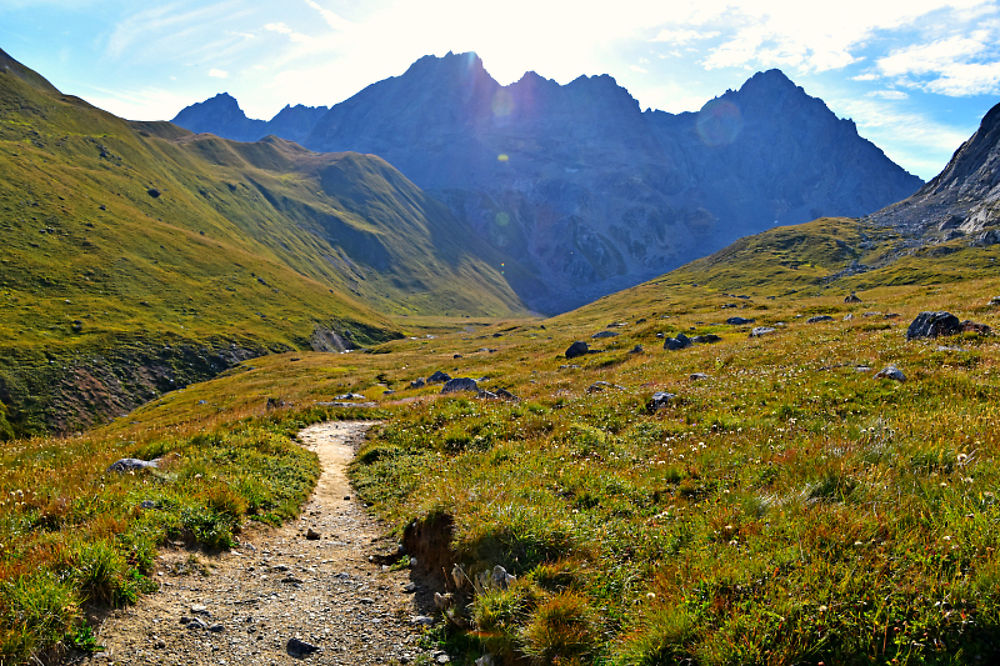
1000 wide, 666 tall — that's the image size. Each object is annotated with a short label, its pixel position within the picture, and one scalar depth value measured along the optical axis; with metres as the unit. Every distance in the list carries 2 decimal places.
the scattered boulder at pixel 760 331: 42.34
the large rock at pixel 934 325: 23.03
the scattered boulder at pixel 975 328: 21.70
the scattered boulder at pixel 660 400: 17.64
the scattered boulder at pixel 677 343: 42.03
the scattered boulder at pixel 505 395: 27.45
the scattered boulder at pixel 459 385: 34.12
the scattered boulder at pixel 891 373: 15.28
